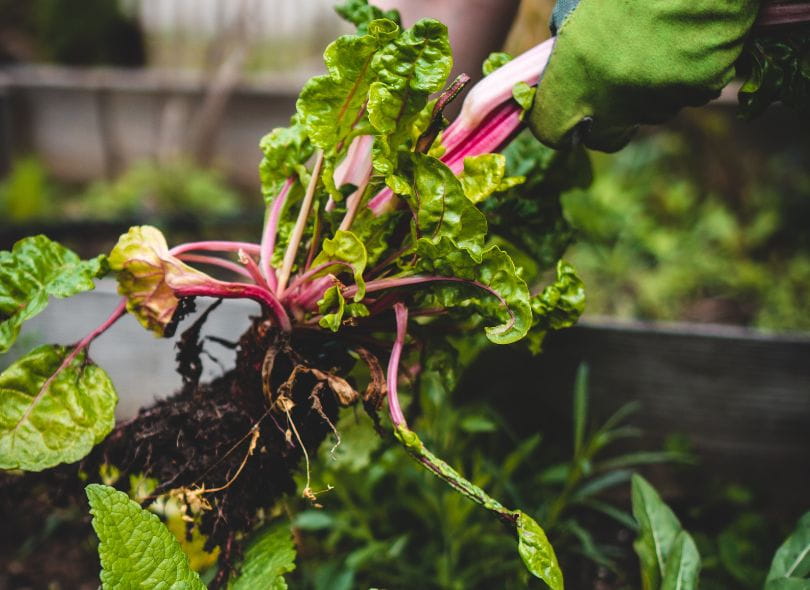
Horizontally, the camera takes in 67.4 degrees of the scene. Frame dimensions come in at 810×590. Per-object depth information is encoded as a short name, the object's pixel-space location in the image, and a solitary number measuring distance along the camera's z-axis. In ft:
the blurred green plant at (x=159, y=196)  10.54
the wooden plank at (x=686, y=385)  4.98
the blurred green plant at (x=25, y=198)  9.38
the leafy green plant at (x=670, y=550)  3.01
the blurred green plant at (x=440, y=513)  3.90
